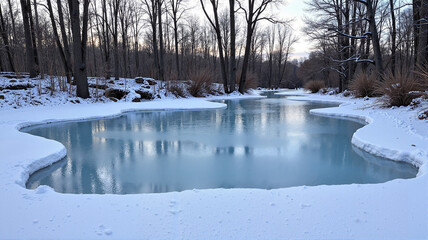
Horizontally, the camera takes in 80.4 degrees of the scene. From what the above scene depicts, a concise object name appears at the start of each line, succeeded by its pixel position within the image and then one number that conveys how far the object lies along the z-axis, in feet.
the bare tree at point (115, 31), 48.36
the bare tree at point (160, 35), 53.42
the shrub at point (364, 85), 34.94
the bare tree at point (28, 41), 35.50
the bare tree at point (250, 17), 52.49
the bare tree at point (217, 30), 54.24
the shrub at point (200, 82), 48.64
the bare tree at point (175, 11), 61.72
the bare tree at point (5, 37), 46.05
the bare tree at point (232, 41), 52.85
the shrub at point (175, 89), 46.56
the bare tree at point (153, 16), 55.31
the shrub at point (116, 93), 39.04
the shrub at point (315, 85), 71.41
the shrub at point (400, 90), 21.80
